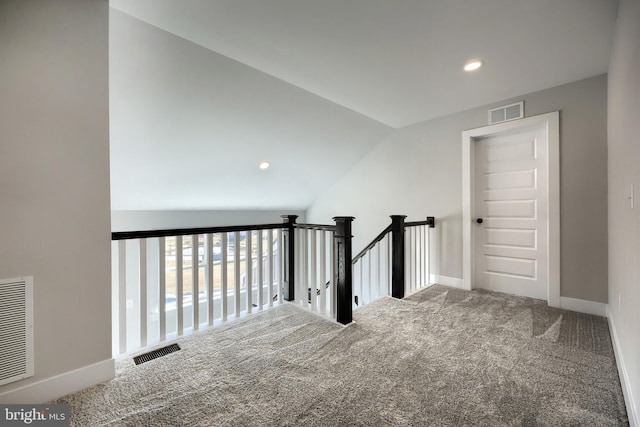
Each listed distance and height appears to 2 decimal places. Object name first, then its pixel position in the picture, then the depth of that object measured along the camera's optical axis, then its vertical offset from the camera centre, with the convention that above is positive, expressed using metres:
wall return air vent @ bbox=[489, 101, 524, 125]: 2.95 +1.17
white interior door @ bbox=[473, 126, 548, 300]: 2.93 +0.00
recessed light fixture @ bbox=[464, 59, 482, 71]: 2.28 +1.34
